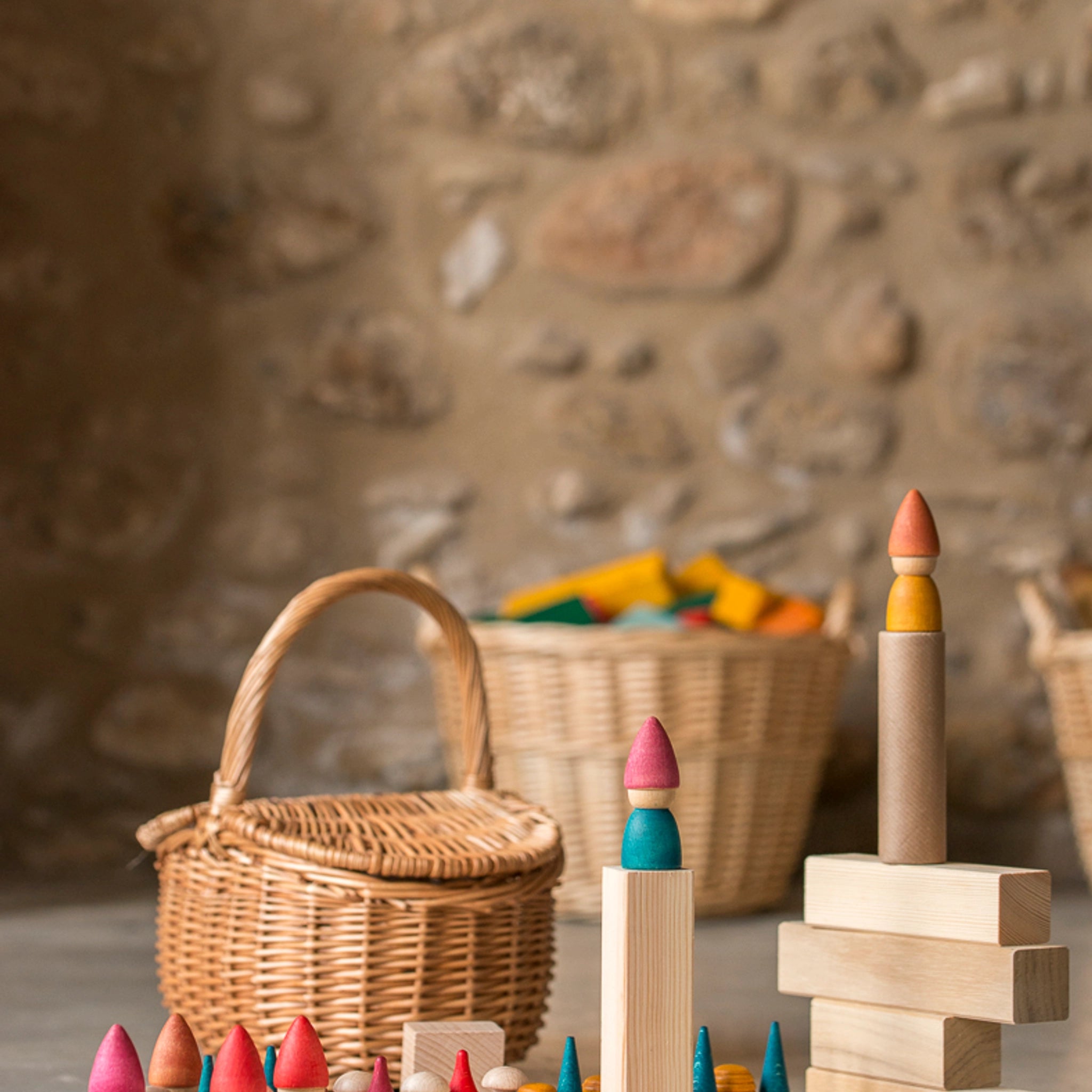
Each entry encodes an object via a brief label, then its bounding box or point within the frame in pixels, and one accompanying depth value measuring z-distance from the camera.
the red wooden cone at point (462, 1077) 1.43
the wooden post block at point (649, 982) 1.35
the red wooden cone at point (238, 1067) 1.42
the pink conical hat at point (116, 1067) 1.42
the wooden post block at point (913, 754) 1.44
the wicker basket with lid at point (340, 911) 1.51
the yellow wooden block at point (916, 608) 1.45
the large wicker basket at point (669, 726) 2.01
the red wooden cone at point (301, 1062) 1.43
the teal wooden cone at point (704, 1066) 1.45
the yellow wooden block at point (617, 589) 2.17
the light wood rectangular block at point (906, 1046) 1.42
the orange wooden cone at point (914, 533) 1.45
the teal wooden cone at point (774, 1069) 1.48
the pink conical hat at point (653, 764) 1.36
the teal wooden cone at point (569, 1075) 1.44
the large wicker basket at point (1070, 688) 2.09
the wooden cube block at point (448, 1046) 1.47
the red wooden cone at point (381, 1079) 1.44
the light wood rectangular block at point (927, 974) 1.41
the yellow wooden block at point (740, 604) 2.07
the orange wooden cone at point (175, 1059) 1.44
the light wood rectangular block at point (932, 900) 1.41
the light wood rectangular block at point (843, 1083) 1.44
